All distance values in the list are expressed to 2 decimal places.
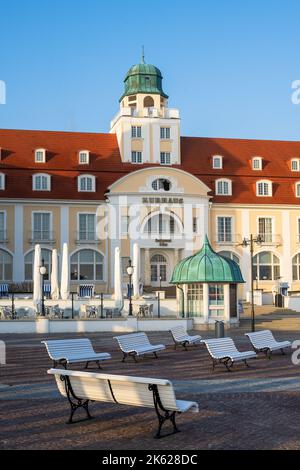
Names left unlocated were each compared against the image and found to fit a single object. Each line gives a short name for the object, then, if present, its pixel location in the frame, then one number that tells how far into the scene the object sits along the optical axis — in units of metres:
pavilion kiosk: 27.06
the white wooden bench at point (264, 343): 17.34
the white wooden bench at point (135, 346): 16.72
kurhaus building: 46.47
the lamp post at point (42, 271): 27.27
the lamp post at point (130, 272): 27.75
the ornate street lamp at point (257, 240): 29.45
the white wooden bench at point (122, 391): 8.59
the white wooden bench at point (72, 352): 13.91
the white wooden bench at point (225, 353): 15.02
